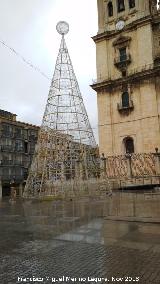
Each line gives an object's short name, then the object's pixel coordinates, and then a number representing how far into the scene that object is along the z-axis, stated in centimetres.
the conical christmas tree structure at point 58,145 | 1677
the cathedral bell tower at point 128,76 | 2516
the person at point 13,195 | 1941
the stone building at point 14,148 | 3684
